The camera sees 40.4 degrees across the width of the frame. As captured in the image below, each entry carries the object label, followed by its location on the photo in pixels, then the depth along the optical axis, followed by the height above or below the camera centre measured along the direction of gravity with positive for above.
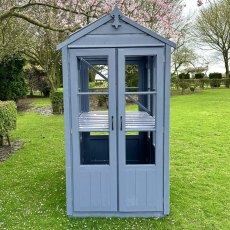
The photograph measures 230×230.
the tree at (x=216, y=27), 24.97 +4.07
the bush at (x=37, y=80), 22.31 -0.11
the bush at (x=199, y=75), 29.62 +0.12
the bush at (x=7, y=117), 6.71 -0.85
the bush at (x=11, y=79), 15.88 -0.02
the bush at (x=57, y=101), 13.30 -0.97
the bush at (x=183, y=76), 28.89 +0.09
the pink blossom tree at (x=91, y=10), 6.06 +1.56
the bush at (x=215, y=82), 27.22 -0.47
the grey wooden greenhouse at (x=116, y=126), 3.38 -0.55
